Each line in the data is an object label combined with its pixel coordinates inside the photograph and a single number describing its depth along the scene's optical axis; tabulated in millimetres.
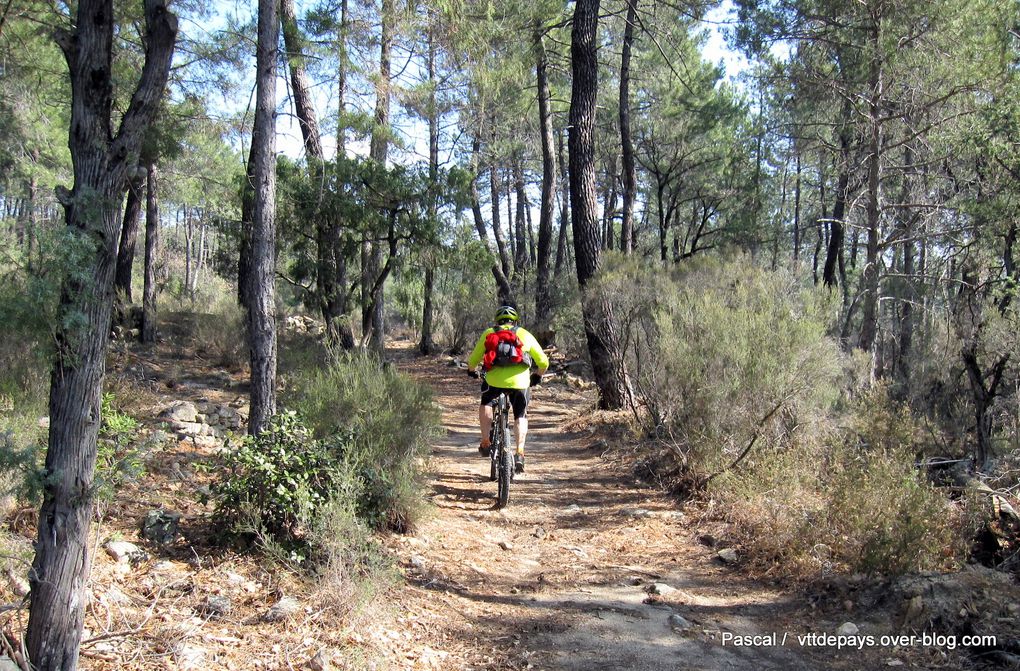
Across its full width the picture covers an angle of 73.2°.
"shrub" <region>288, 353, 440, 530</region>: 4887
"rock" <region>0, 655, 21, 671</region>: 2525
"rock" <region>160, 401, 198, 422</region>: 6675
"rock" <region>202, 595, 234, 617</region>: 3406
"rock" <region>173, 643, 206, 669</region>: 2998
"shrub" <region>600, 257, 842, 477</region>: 6227
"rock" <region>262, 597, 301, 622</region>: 3438
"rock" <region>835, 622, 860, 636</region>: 3805
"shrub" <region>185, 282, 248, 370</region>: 11117
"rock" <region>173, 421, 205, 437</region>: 6320
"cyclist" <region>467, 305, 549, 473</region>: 6457
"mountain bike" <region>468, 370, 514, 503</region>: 6125
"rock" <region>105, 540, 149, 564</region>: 3635
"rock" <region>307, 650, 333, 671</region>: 3150
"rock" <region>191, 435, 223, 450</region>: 6185
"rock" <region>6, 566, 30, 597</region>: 3043
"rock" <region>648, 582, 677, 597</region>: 4375
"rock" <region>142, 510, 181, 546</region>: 3959
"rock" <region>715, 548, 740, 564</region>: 4973
